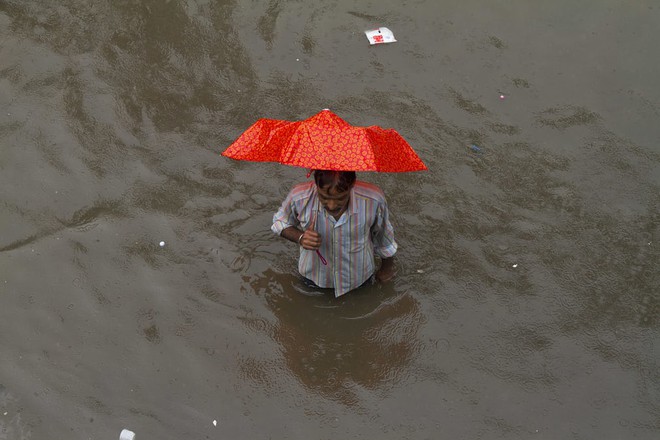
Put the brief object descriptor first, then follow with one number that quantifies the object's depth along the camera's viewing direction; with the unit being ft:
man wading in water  23.04
